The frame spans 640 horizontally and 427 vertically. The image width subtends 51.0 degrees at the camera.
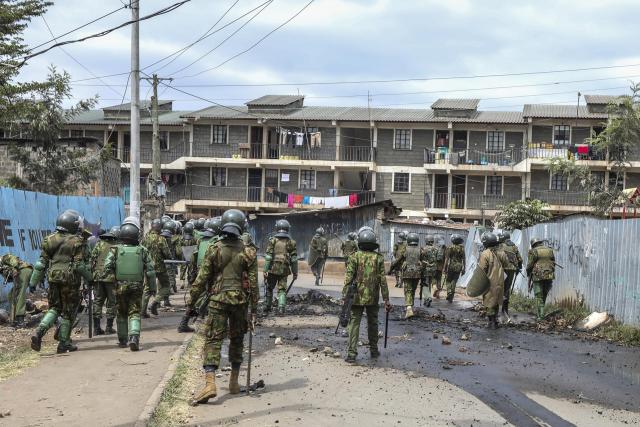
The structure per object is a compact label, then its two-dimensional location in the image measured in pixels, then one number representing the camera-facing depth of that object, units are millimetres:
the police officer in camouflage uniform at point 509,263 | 14180
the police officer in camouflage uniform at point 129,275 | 9430
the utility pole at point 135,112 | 18109
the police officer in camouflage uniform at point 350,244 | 20516
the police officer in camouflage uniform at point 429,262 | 16219
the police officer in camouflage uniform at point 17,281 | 11281
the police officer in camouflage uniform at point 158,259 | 13273
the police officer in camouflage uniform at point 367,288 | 9281
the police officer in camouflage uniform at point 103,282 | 10391
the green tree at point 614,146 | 20969
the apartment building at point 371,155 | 39469
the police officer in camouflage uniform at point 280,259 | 13984
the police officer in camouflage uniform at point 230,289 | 7102
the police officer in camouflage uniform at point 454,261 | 17734
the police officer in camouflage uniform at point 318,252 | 21109
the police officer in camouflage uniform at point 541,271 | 14141
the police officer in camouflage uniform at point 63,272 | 9203
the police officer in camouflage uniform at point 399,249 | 20328
